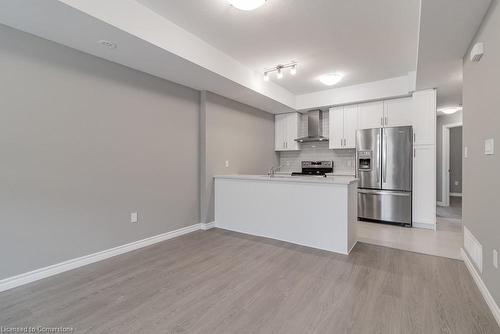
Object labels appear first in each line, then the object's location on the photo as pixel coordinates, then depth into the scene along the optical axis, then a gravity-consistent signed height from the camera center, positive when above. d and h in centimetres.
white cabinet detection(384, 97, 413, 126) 464 +109
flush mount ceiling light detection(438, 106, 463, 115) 569 +139
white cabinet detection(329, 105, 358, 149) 521 +90
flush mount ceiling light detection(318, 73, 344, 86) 422 +158
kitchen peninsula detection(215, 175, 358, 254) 308 -63
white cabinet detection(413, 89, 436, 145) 419 +89
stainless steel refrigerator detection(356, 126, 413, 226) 433 -13
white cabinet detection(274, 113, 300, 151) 602 +91
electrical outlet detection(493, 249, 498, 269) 180 -69
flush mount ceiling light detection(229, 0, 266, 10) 224 +154
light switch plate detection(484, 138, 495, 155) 185 +17
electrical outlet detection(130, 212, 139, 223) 325 -70
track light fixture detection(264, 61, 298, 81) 389 +167
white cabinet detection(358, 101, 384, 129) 492 +109
